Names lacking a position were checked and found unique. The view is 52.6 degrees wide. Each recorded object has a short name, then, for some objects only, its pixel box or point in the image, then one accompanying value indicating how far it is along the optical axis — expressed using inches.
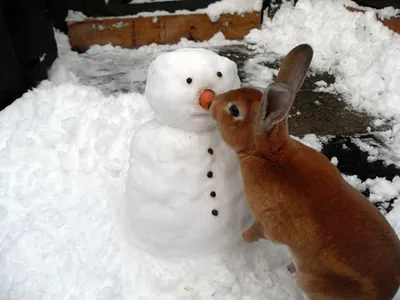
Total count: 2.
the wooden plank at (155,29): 46.1
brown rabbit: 16.9
